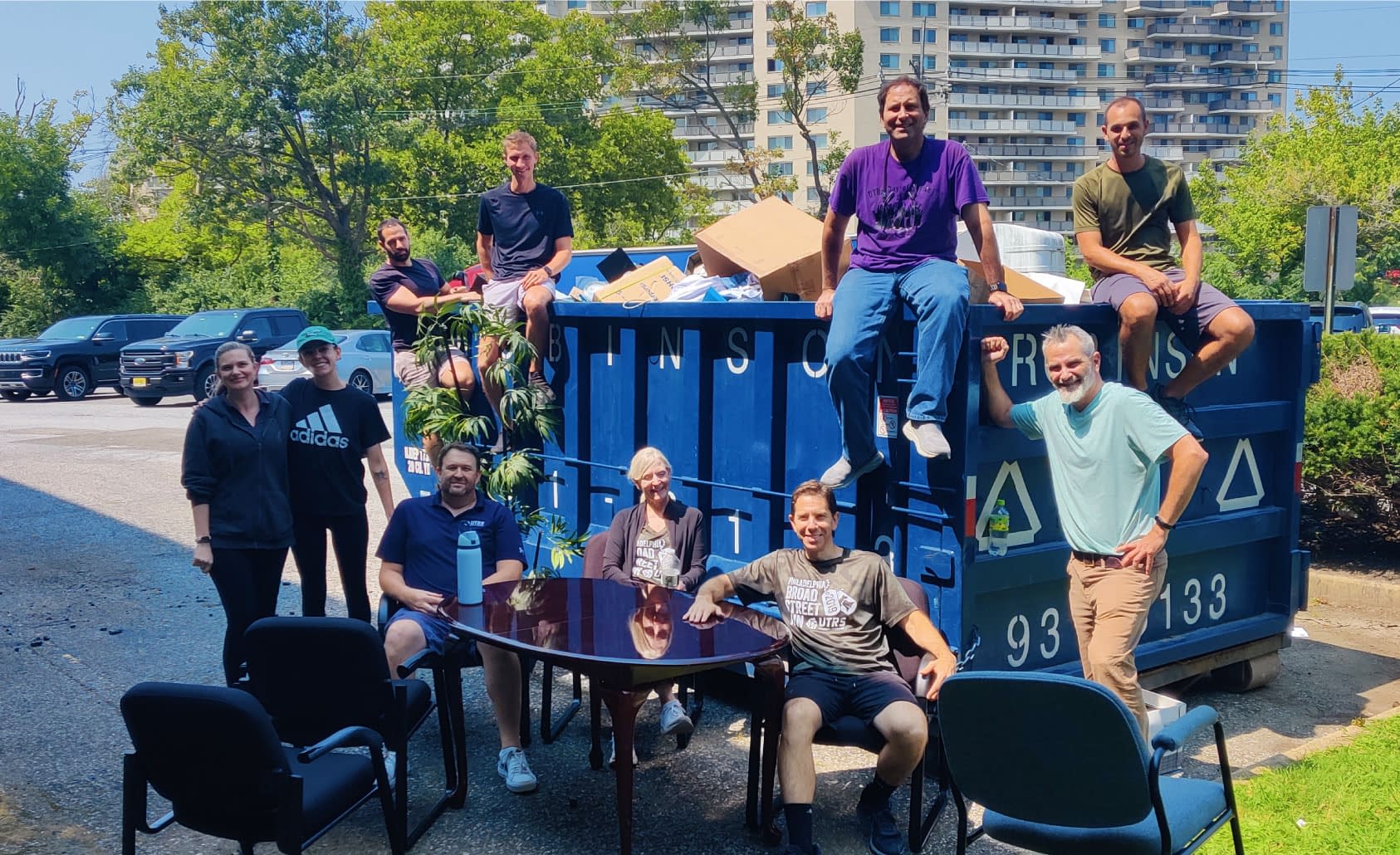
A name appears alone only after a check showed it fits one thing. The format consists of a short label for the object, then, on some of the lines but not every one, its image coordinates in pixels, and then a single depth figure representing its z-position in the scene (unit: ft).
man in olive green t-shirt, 16.52
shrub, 26.04
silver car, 77.14
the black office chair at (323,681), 13.38
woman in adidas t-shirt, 19.01
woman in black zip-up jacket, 17.37
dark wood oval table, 13.44
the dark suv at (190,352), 75.25
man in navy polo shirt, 16.38
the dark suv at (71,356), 82.07
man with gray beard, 14.30
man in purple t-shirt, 14.66
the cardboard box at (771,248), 18.92
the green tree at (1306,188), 118.73
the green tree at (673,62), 155.74
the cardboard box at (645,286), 21.25
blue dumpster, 15.35
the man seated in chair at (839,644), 13.83
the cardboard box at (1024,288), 18.07
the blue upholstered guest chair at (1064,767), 10.47
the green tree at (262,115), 119.85
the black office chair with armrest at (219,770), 11.14
